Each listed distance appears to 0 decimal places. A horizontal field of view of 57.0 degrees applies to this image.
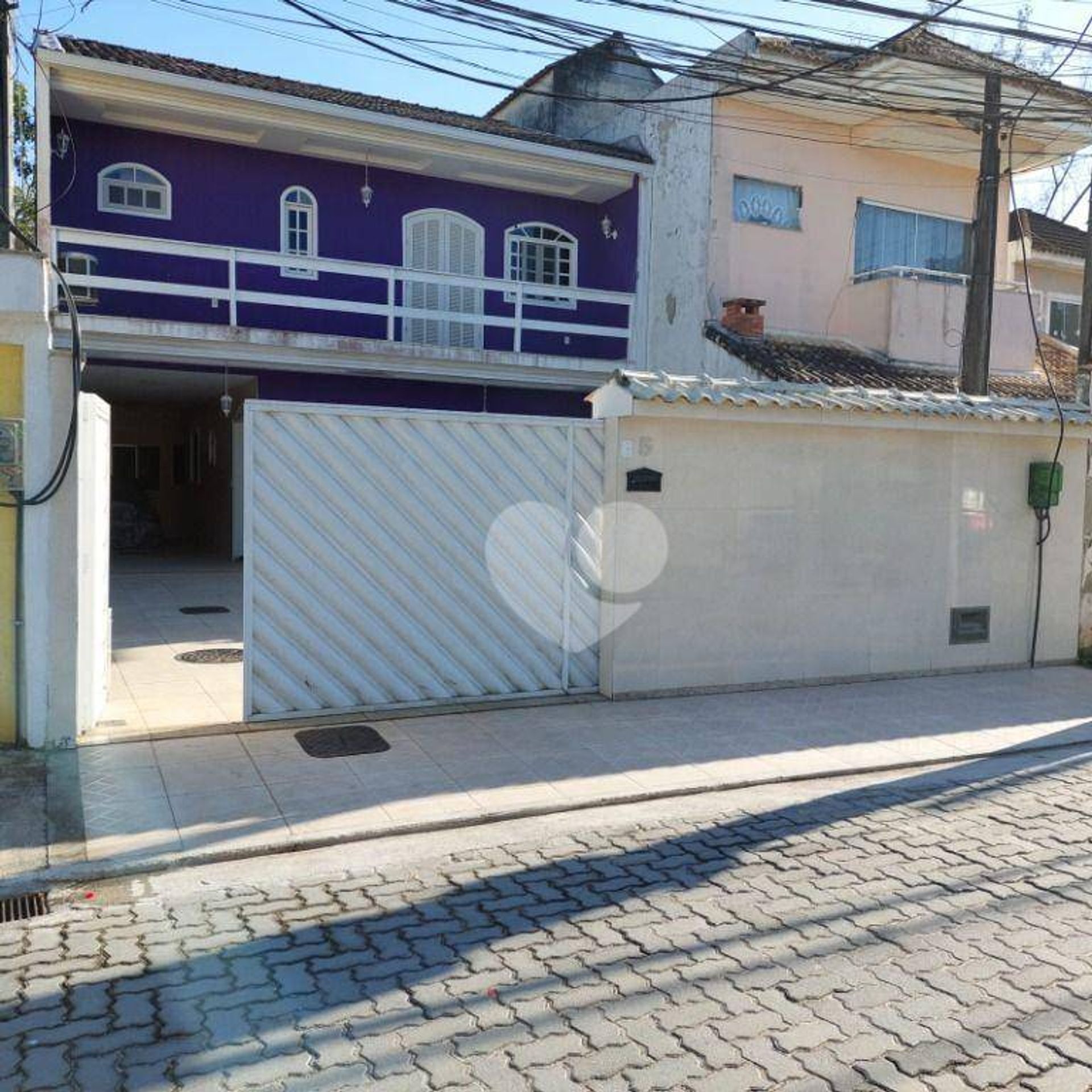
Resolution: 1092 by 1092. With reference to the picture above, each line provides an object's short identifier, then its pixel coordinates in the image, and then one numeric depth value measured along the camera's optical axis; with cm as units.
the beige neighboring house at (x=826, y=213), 1523
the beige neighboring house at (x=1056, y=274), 2138
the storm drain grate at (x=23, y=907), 420
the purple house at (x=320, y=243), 1344
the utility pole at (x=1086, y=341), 1063
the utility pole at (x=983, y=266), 1157
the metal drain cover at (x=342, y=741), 641
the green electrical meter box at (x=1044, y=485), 959
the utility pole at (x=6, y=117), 657
